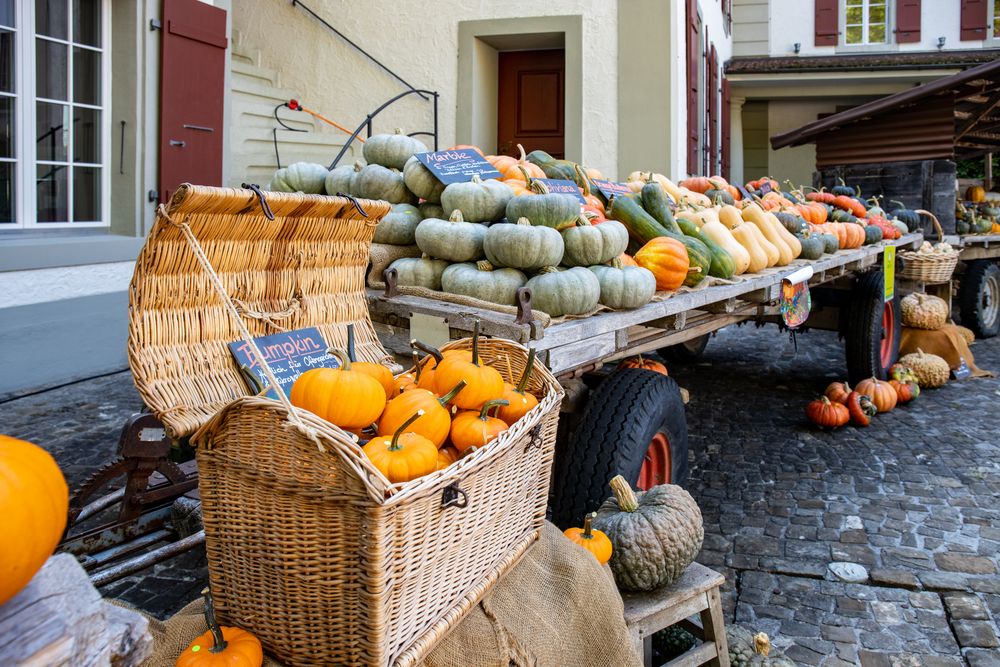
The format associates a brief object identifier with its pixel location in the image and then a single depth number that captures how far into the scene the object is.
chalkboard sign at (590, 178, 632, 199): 3.78
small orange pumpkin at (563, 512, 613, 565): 2.16
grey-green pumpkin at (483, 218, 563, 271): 2.61
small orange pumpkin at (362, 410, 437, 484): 1.45
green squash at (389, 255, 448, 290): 2.80
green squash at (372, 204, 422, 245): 3.00
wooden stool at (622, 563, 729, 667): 2.09
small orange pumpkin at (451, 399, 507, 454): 1.68
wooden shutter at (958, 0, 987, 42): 14.55
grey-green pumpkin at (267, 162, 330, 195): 3.31
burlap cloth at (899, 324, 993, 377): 6.60
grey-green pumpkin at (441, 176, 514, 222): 2.90
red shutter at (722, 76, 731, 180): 13.82
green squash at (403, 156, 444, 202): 3.09
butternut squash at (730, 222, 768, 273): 4.19
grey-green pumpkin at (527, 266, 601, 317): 2.55
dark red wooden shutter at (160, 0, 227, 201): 5.93
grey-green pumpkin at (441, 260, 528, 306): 2.63
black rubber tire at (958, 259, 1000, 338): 8.35
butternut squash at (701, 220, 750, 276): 3.98
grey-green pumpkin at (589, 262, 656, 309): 2.73
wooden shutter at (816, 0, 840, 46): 14.90
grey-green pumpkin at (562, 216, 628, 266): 2.81
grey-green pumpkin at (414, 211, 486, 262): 2.76
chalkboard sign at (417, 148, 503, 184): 3.05
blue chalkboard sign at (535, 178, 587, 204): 3.23
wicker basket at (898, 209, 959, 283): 6.58
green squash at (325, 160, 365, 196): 3.27
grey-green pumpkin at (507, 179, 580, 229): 2.78
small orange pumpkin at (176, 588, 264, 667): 1.45
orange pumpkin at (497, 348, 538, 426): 1.84
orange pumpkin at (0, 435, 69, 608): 0.75
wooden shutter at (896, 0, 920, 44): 14.80
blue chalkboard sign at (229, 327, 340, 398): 2.01
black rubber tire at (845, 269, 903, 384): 5.61
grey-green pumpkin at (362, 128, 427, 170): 3.31
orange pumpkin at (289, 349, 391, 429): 1.55
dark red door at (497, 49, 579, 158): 9.16
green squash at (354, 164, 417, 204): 3.14
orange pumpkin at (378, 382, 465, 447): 1.63
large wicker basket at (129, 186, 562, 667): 1.35
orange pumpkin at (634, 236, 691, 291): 3.16
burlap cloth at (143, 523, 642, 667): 1.62
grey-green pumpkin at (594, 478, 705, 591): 2.16
